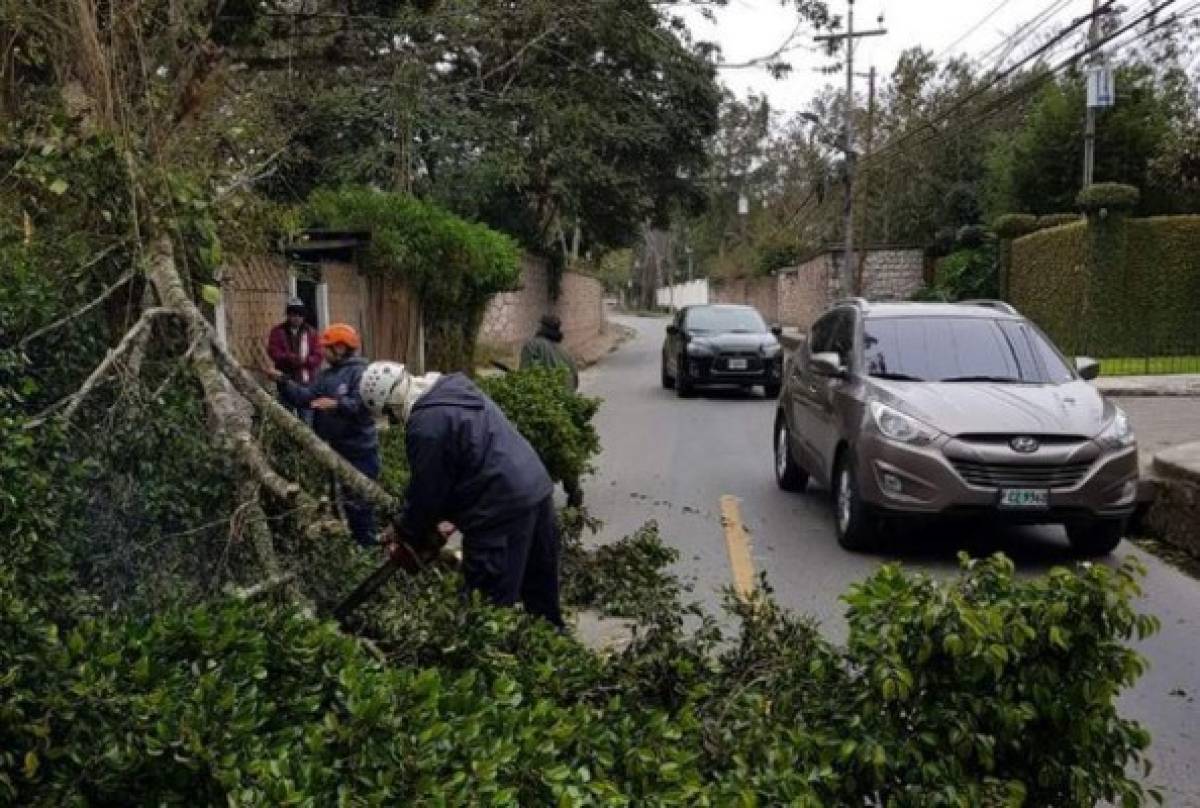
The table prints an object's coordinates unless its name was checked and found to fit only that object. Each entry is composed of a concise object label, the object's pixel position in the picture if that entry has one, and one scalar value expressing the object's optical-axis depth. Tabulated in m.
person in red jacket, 9.24
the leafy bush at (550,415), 8.16
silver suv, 6.87
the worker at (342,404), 6.99
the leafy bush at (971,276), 26.78
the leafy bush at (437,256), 14.20
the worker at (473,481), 4.15
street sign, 21.48
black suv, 17.98
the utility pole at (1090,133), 23.17
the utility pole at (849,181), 31.25
